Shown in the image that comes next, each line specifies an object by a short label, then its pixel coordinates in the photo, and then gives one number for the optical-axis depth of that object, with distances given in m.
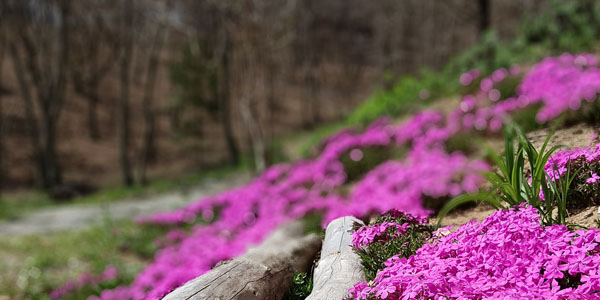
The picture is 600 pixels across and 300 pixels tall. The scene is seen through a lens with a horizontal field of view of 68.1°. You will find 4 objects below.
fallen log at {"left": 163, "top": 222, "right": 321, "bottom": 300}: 2.47
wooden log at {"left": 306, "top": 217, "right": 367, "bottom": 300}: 2.44
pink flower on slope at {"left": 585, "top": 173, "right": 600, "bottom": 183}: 2.49
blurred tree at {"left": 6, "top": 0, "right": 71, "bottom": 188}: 16.56
